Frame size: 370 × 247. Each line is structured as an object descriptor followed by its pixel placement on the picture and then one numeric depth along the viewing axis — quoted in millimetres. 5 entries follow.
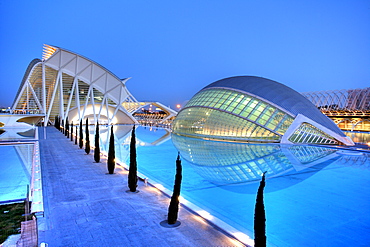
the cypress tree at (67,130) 31256
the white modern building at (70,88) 47031
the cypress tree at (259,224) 5059
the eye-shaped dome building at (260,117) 27484
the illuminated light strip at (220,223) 6010
